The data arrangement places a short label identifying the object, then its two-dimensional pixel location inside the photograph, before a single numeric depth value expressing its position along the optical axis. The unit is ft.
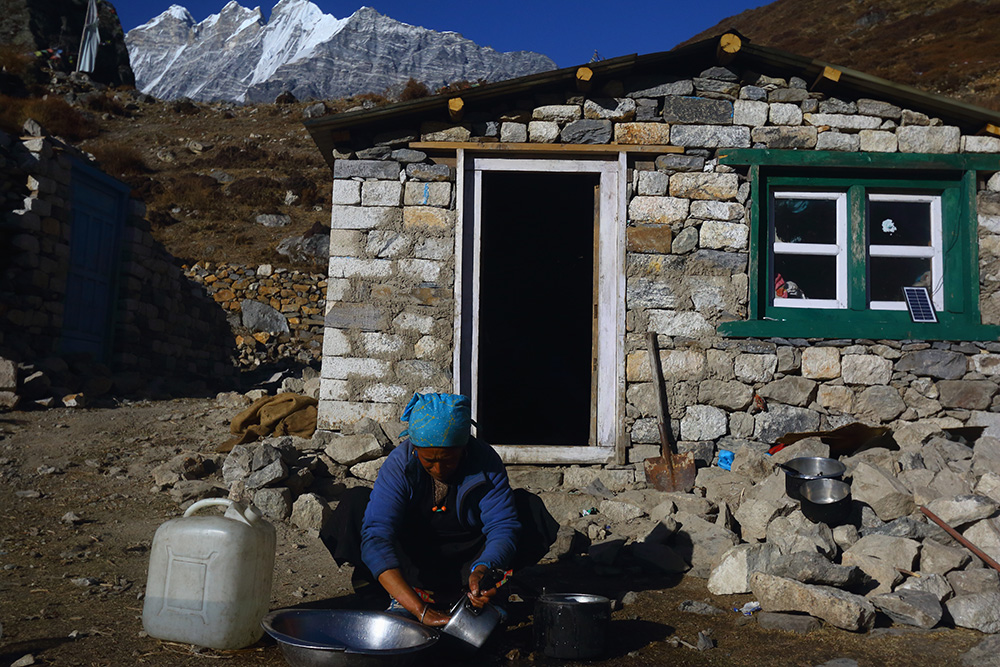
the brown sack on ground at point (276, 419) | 21.90
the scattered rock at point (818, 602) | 11.45
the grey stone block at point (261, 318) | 58.90
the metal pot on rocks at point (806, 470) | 16.19
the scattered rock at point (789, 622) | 11.56
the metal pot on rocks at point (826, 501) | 15.46
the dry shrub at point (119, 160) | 83.46
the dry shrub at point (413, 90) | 97.08
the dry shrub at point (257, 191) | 82.12
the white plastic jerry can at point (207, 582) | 9.91
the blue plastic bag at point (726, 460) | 20.02
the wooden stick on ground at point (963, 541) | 13.22
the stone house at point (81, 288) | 29.30
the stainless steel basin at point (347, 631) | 8.58
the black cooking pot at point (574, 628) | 10.02
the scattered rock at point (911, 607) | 11.70
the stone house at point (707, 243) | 20.39
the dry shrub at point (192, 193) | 79.92
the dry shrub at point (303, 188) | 83.51
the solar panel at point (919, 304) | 20.62
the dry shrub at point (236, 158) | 90.74
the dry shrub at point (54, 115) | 79.66
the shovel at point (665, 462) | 19.57
